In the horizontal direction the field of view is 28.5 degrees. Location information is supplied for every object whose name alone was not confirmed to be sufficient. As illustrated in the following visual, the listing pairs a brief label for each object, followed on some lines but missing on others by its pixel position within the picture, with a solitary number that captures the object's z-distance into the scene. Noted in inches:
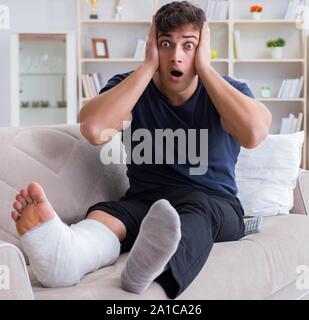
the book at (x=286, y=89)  195.0
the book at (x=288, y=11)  192.6
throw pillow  79.2
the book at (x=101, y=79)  195.8
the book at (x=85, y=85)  195.3
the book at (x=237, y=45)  193.6
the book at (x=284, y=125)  194.9
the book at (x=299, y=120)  191.7
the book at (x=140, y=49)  194.8
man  56.6
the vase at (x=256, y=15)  195.2
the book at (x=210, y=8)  192.5
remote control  68.4
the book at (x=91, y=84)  195.2
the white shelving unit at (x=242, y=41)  199.9
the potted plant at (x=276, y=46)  195.2
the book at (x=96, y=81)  195.6
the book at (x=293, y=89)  194.4
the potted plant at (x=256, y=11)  194.8
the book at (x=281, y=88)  195.2
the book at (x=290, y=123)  194.2
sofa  50.3
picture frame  198.4
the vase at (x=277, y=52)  195.9
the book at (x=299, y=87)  193.6
